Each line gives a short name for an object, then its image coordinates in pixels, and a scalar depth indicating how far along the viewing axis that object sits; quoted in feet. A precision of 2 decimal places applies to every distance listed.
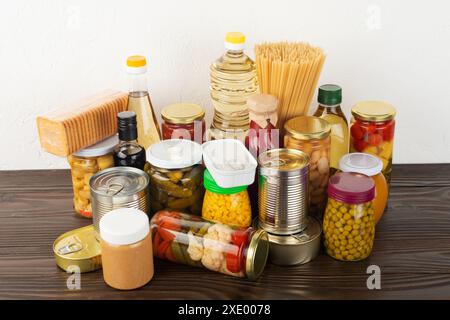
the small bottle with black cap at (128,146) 3.74
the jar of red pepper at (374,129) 3.86
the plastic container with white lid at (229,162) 3.45
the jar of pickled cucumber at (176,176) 3.64
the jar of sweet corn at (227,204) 3.55
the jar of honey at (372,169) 3.63
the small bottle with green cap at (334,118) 3.93
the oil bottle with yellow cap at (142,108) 4.13
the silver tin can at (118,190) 3.51
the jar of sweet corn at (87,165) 3.90
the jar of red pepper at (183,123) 3.99
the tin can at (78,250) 3.50
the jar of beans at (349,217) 3.43
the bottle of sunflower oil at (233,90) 4.12
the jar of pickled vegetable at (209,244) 3.38
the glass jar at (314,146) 3.64
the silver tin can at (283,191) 3.46
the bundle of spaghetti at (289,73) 3.70
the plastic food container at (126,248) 3.24
